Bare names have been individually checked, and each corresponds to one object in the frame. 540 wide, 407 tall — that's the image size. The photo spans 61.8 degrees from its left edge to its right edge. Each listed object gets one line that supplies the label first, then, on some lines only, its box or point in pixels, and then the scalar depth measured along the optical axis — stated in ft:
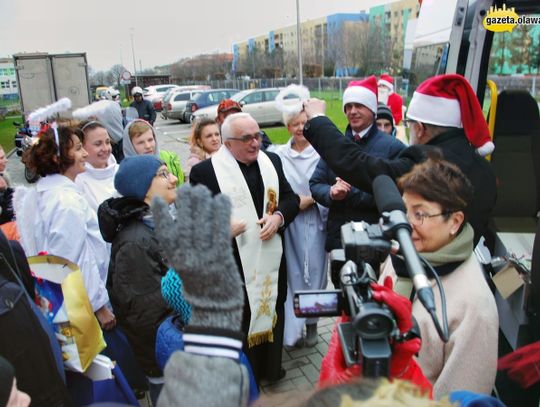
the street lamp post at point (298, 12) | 80.15
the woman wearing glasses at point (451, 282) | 5.38
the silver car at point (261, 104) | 68.85
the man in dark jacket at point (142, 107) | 49.75
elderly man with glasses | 10.16
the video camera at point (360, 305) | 2.98
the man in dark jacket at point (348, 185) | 10.59
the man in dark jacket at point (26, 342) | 5.61
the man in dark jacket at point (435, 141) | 7.47
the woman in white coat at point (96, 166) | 12.59
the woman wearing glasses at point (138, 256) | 7.80
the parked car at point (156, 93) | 108.88
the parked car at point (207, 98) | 78.54
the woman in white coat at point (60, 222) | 9.42
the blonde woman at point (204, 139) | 15.08
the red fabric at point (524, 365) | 6.40
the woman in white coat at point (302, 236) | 12.46
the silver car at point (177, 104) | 86.77
